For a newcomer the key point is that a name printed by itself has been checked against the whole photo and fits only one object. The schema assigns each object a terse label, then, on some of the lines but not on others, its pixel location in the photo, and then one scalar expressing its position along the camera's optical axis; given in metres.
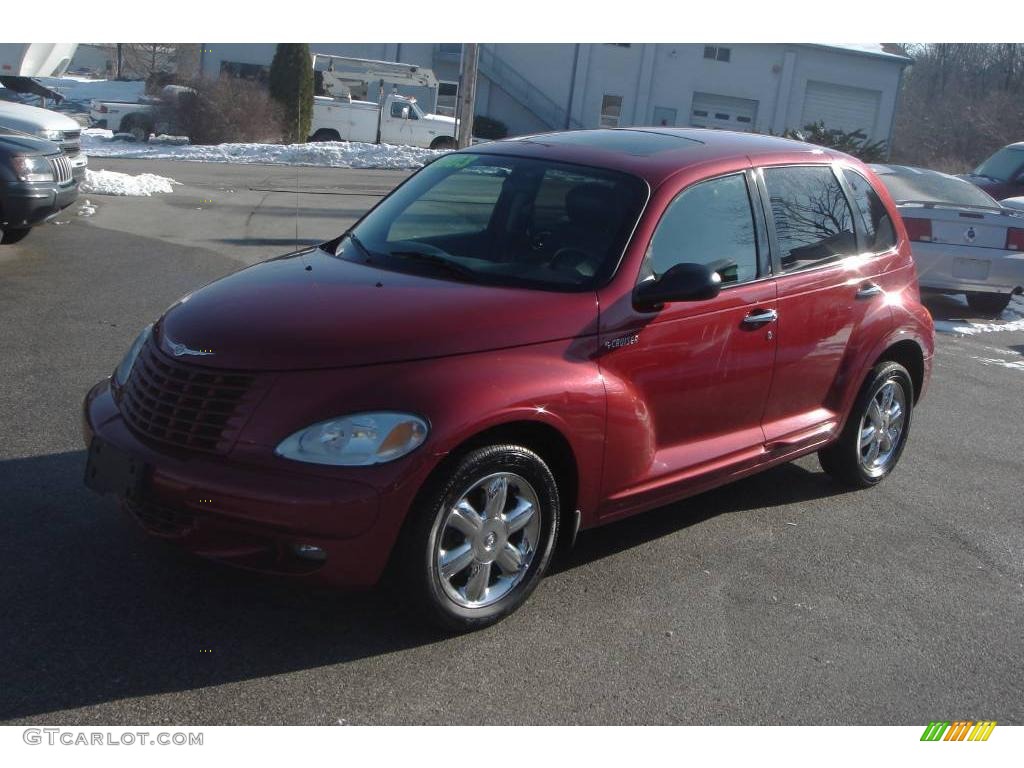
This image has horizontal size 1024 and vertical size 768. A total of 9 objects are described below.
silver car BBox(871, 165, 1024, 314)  11.52
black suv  10.89
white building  46.91
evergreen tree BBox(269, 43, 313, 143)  30.25
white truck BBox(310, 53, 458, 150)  34.53
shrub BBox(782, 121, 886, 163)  29.66
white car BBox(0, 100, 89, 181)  13.71
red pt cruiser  3.79
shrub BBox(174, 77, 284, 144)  31.56
